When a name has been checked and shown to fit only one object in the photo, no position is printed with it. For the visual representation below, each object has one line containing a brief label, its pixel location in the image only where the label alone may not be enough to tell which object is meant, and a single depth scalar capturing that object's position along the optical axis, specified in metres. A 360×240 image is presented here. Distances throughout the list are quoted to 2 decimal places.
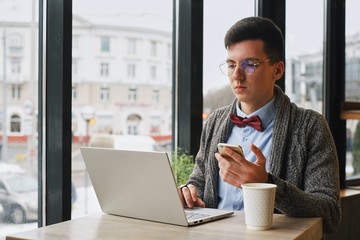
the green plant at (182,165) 2.98
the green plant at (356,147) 4.43
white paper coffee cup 1.71
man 2.03
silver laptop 1.73
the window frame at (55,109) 2.49
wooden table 1.66
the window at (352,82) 4.43
